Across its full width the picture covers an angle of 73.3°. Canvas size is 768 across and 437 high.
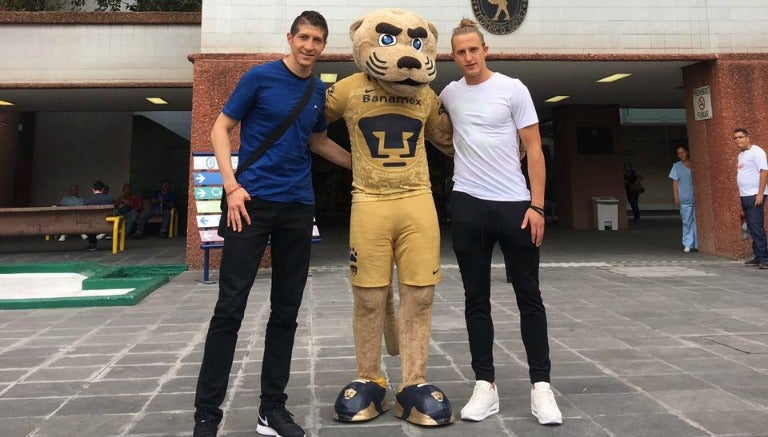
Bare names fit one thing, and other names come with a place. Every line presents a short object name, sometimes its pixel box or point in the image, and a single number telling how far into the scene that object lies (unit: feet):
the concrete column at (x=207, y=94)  24.93
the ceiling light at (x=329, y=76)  29.38
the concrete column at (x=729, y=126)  26.50
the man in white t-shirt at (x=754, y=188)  23.21
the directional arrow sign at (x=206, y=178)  22.20
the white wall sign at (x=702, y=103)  27.61
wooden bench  32.71
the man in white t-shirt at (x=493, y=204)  8.44
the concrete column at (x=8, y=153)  46.29
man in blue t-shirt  7.34
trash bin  46.01
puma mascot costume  8.35
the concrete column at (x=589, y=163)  47.16
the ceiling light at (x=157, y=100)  36.69
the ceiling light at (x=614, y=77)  32.26
